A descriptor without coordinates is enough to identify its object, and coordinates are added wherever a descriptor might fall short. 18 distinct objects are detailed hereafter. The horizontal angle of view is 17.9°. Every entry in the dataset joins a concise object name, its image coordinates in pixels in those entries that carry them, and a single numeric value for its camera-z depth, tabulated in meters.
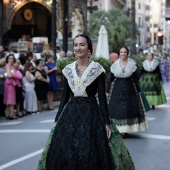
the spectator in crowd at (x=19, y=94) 14.85
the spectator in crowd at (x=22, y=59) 16.44
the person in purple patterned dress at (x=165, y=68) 32.62
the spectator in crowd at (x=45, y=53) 17.88
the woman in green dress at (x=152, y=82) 16.45
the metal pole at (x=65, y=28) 27.56
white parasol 25.30
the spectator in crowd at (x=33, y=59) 16.91
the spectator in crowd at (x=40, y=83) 16.29
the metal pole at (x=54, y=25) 22.73
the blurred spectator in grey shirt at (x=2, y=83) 14.39
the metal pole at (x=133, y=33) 29.30
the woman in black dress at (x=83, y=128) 5.67
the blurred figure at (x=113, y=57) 22.19
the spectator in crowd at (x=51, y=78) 17.06
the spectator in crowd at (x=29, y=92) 15.69
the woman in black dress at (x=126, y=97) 10.91
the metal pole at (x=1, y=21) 22.51
